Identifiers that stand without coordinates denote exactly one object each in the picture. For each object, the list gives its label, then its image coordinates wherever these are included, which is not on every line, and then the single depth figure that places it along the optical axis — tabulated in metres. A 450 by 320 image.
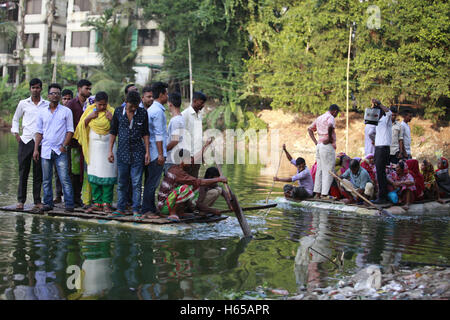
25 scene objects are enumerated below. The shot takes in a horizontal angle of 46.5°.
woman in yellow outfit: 8.59
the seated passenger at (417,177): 11.85
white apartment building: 41.38
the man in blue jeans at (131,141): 8.19
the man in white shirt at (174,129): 8.27
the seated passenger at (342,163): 12.29
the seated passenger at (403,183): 11.45
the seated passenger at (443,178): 12.86
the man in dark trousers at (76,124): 9.16
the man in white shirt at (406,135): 12.66
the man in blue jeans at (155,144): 8.24
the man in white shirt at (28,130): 8.89
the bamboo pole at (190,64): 35.54
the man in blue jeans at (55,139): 8.74
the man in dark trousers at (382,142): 11.20
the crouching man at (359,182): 11.44
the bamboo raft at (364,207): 10.94
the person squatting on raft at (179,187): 8.13
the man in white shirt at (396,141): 12.56
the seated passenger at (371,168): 11.92
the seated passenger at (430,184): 12.45
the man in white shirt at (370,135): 12.31
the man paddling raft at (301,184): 11.96
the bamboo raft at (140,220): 8.05
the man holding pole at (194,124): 8.41
